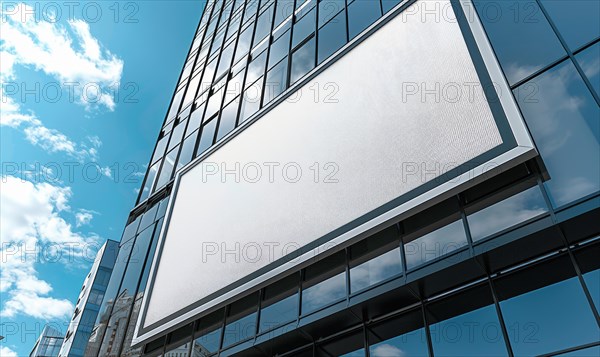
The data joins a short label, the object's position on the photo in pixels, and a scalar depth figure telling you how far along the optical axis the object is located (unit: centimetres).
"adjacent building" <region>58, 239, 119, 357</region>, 3881
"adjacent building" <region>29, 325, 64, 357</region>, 5962
